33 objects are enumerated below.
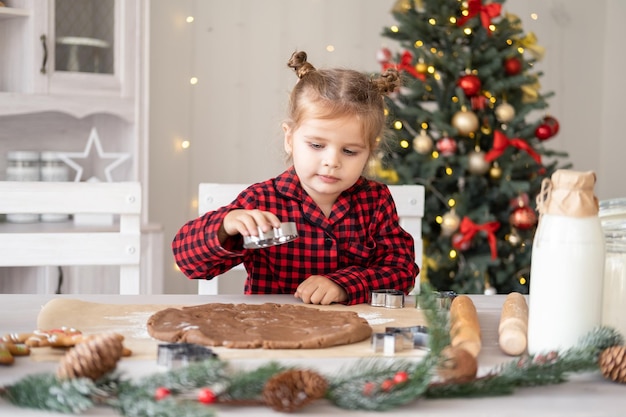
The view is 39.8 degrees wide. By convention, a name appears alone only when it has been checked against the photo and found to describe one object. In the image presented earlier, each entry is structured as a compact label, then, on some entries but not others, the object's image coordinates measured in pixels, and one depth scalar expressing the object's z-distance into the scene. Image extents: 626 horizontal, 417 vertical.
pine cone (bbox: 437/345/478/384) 0.77
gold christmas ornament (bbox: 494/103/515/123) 2.95
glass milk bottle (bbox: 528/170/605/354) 0.86
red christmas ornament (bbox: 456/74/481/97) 2.95
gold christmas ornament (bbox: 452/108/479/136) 2.95
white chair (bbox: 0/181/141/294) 1.50
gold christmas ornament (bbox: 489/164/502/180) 2.99
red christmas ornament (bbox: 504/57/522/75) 3.01
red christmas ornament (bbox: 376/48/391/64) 3.15
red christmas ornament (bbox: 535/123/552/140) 3.04
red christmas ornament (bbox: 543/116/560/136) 3.05
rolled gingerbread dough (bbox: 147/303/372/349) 0.93
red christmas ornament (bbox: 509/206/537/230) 2.95
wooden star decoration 3.00
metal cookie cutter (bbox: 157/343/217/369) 0.79
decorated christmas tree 2.97
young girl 1.46
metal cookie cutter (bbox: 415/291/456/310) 1.13
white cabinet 2.82
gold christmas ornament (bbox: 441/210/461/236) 2.96
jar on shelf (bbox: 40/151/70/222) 2.92
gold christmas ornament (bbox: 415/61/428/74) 3.03
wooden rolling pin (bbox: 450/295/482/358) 0.88
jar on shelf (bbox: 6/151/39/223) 2.91
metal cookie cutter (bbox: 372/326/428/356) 0.91
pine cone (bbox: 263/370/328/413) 0.70
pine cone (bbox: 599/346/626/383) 0.82
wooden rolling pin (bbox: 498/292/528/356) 0.94
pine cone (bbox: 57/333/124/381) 0.72
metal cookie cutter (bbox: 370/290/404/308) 1.24
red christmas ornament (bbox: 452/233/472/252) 2.97
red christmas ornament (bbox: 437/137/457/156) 2.96
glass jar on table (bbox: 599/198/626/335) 0.94
